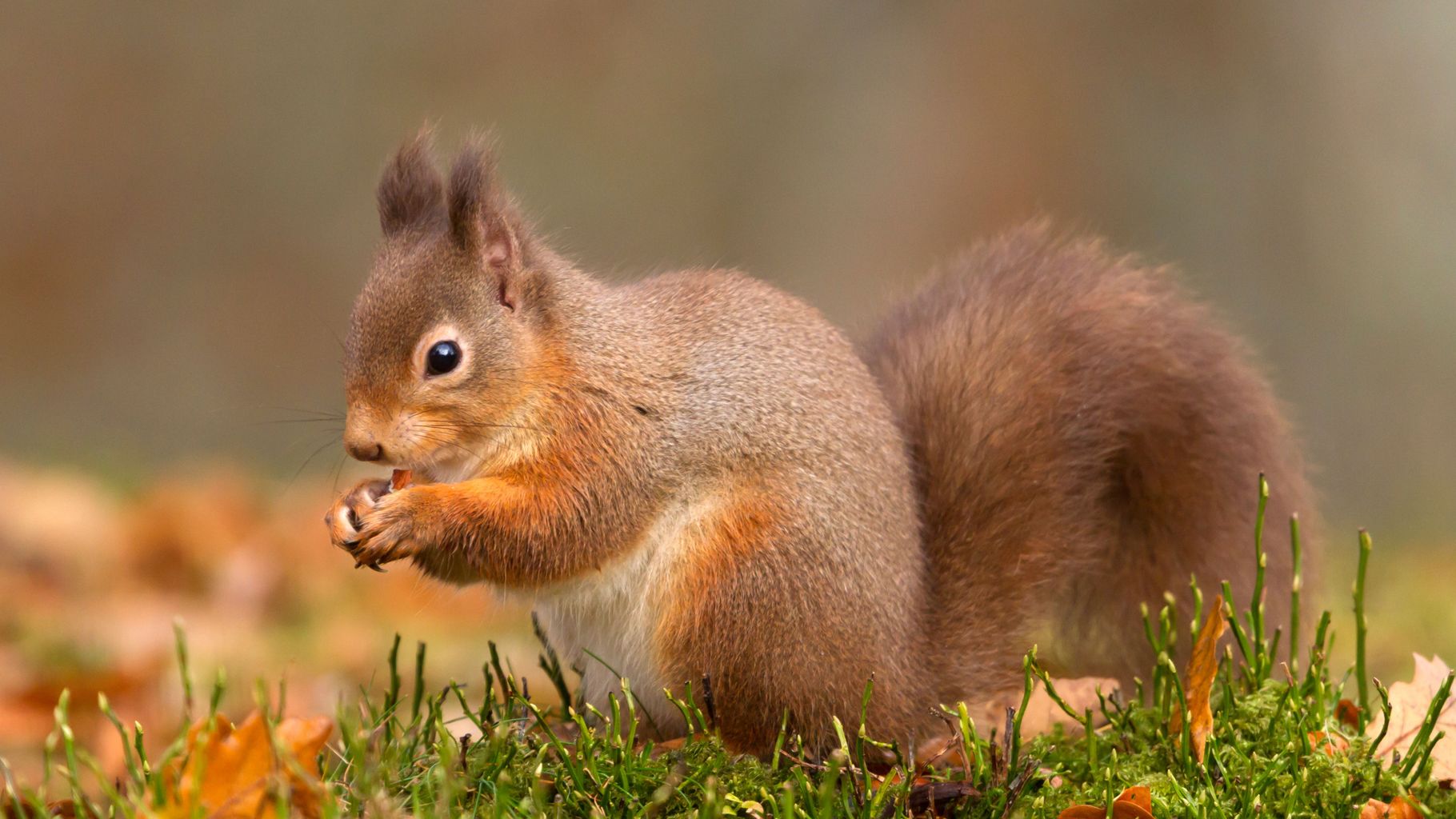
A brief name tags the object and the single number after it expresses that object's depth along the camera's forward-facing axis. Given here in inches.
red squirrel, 226.4
